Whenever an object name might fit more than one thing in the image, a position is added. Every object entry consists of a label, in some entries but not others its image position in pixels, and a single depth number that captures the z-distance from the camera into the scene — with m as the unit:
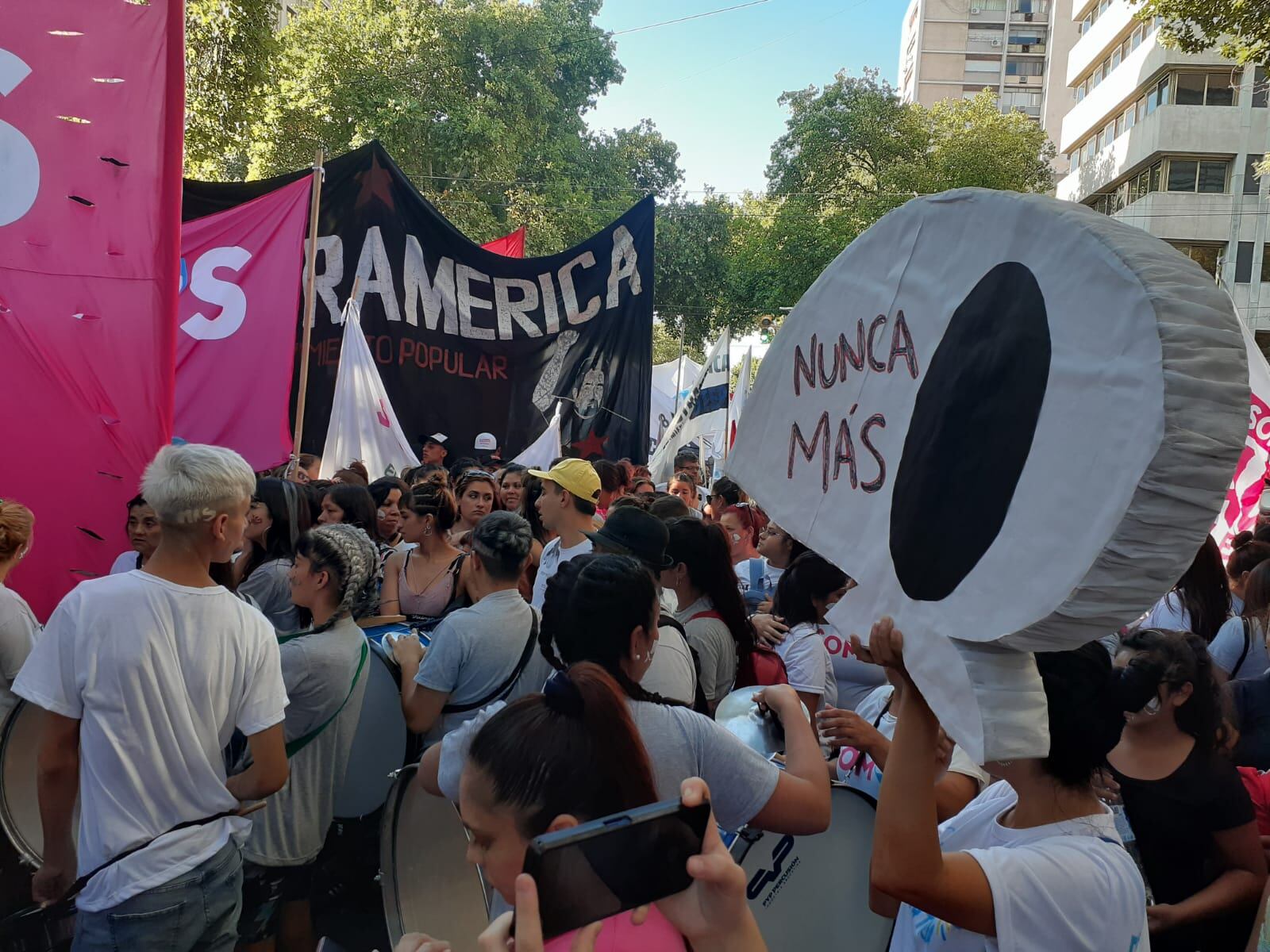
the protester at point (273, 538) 4.24
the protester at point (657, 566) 2.93
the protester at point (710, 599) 3.48
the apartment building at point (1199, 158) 29.50
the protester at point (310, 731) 3.28
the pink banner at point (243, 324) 7.07
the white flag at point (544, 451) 8.84
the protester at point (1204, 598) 4.25
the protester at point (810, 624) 3.64
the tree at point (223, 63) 12.45
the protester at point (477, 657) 3.36
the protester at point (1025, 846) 1.49
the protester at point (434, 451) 9.22
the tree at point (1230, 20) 10.18
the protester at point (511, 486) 6.69
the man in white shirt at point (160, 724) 2.42
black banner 9.16
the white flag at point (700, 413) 10.62
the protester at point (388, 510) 5.91
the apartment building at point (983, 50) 66.06
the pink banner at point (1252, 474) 6.32
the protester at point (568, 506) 4.56
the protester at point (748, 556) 5.57
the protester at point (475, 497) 5.73
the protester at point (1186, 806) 2.45
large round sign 1.04
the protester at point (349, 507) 4.93
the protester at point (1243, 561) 4.80
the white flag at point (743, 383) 12.30
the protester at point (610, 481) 6.95
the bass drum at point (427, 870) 2.84
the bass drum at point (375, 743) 3.52
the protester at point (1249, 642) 3.98
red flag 15.02
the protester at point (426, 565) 4.68
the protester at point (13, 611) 3.16
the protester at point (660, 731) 2.15
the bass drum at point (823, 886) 2.59
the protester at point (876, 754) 2.27
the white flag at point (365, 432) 7.81
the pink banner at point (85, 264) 3.64
